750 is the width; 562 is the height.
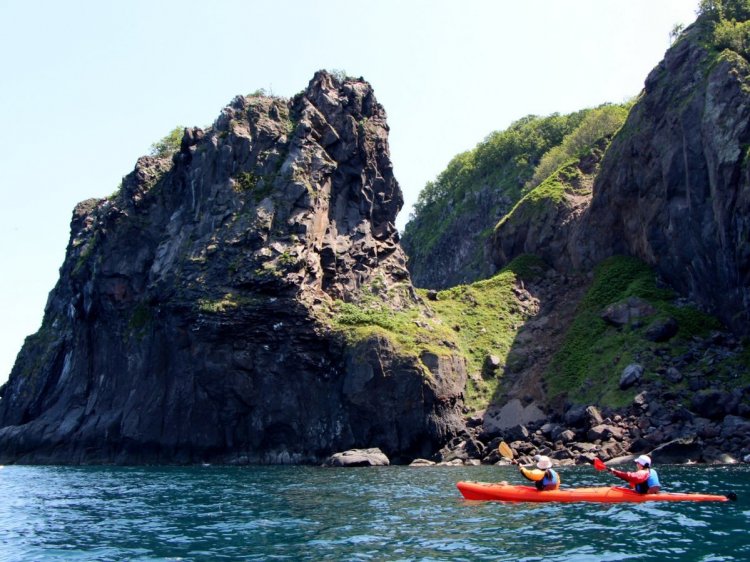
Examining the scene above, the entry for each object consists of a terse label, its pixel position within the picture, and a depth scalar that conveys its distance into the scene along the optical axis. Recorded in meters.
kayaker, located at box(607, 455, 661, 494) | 28.19
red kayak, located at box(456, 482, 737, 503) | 27.75
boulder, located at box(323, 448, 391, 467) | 50.81
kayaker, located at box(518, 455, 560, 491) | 29.20
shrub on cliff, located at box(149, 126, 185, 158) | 88.19
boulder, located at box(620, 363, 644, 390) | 53.19
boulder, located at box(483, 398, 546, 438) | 57.06
